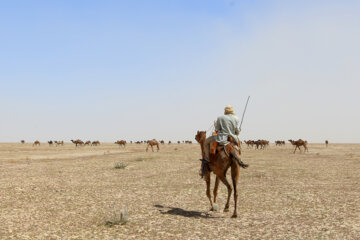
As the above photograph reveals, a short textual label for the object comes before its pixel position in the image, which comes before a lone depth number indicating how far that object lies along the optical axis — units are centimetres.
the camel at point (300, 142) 5515
